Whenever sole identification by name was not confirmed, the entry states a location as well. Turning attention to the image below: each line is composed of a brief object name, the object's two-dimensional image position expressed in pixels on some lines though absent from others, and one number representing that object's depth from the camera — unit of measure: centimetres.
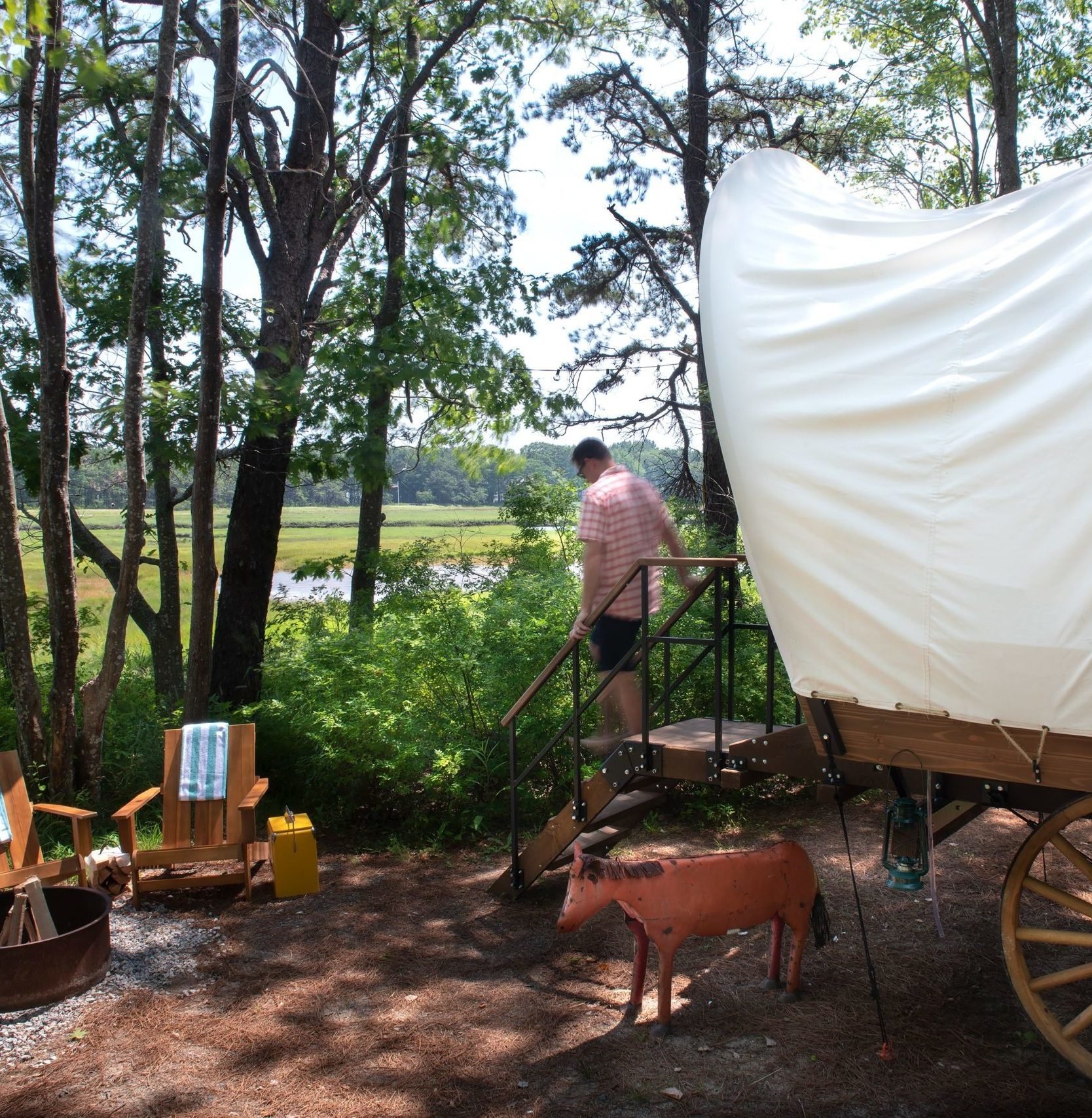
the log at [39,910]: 447
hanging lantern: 374
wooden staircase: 418
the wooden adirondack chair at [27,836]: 518
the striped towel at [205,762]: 593
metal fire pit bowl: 422
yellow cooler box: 579
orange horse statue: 400
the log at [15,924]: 439
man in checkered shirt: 529
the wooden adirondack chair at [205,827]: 555
